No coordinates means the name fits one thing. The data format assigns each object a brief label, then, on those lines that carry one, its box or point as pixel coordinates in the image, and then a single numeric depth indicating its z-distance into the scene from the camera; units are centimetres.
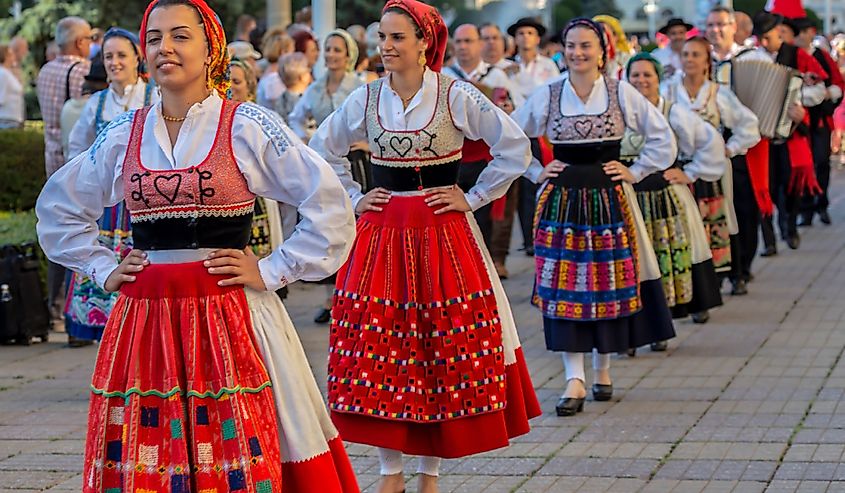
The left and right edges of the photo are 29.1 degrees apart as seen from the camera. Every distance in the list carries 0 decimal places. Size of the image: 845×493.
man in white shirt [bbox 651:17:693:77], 1241
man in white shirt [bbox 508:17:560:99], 1367
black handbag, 977
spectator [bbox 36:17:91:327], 1034
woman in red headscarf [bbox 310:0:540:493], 591
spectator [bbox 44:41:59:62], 1512
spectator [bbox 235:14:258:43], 1628
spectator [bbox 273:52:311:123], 1177
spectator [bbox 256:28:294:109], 1264
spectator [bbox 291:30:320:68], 1356
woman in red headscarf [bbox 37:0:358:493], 420
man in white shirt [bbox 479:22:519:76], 1328
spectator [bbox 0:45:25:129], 1515
